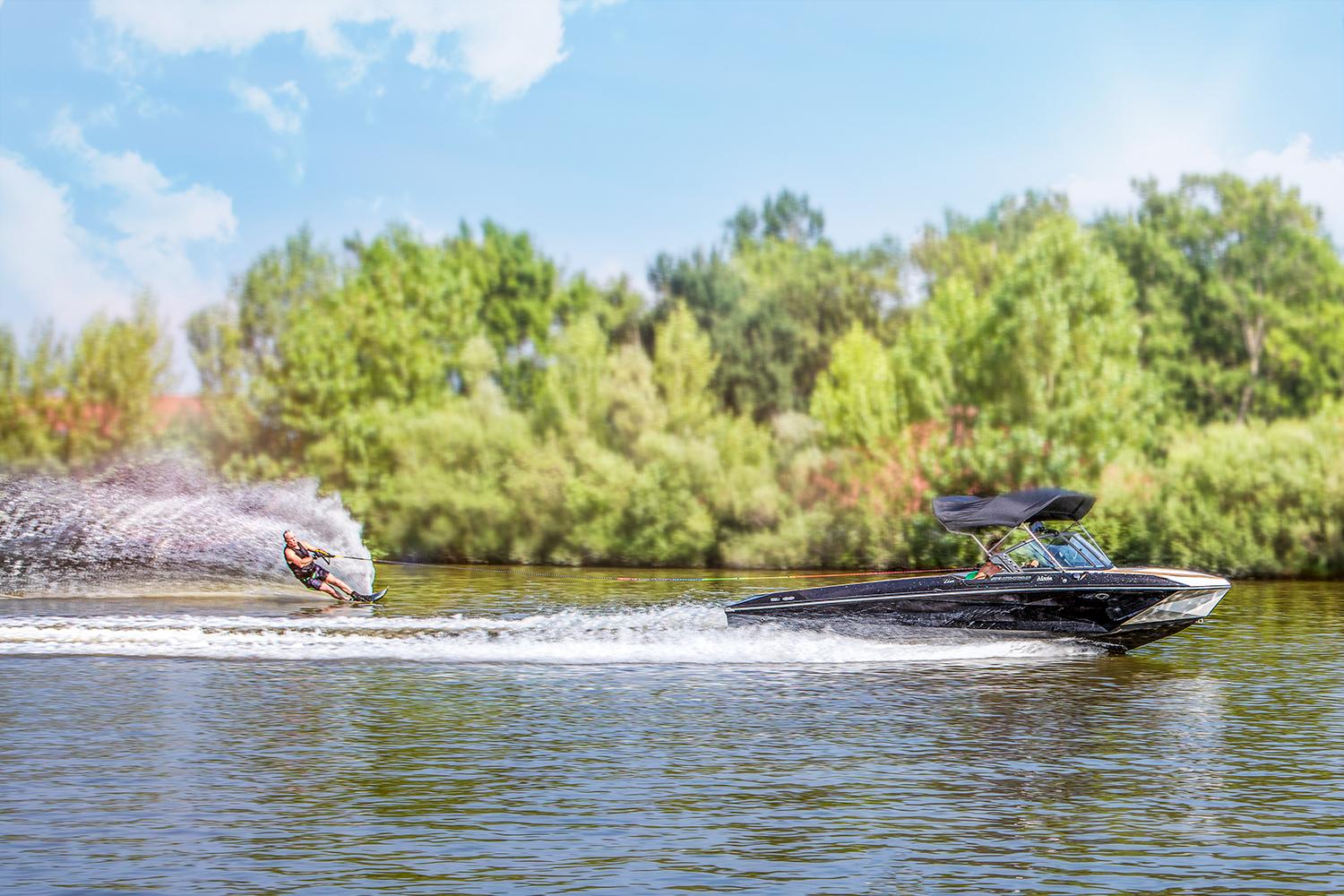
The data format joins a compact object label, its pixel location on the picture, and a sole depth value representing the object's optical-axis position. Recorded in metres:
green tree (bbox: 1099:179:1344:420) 72.94
